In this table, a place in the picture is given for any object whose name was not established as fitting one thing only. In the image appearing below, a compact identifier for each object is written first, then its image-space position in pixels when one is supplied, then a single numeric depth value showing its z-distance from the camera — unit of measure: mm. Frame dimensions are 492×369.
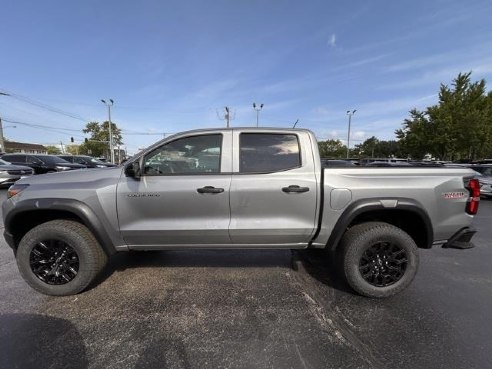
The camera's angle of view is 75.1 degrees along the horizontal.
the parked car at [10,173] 13211
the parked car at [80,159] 21625
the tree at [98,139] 68250
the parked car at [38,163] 16141
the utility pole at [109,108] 37325
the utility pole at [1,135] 33372
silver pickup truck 3480
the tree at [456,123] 26500
